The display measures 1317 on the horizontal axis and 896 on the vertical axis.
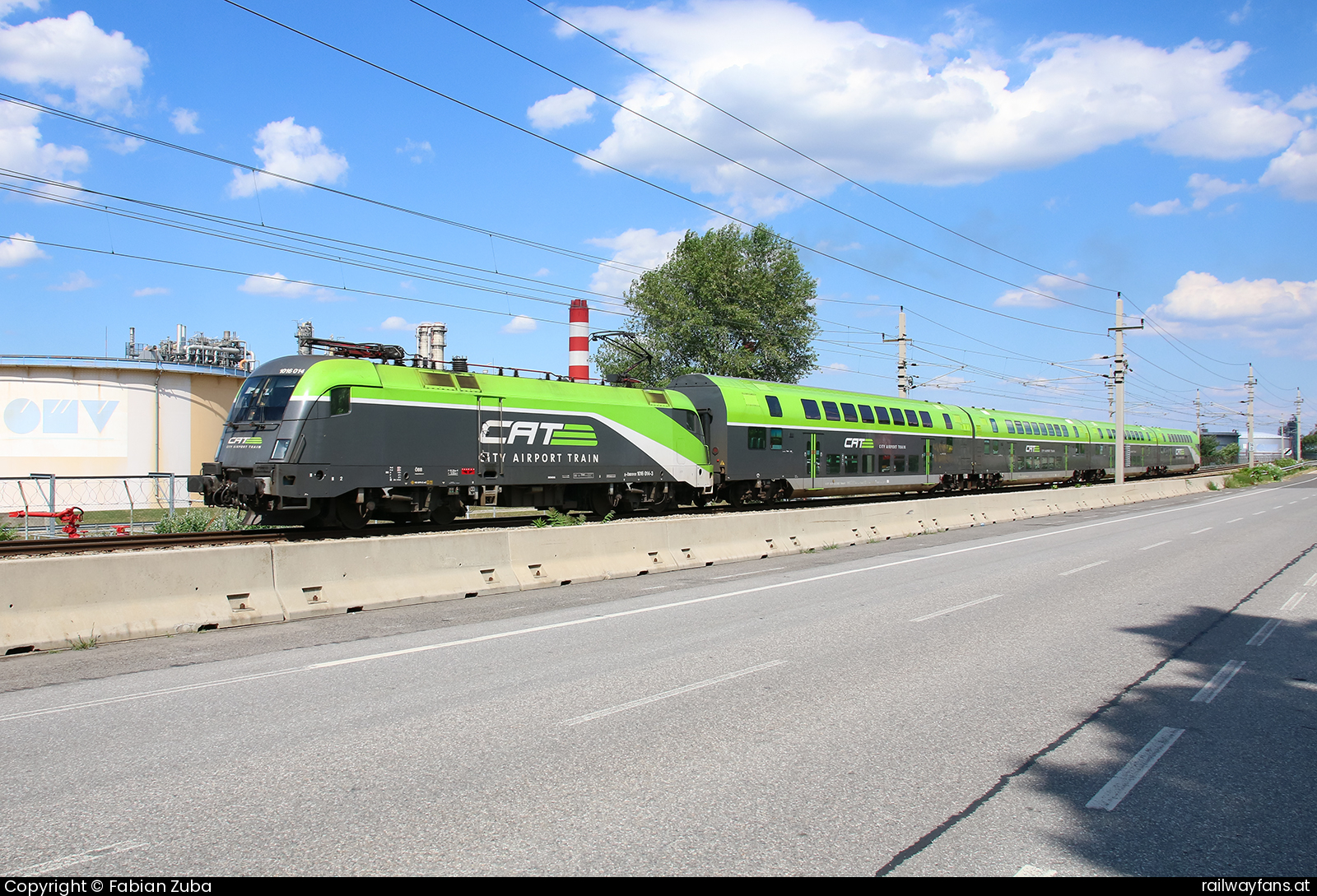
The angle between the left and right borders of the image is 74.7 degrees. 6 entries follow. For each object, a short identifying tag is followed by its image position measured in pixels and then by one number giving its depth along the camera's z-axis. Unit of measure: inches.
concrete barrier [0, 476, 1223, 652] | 319.3
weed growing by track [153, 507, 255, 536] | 738.8
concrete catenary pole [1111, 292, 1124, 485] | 1588.3
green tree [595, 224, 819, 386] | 2183.8
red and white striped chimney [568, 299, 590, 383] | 1769.2
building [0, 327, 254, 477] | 1315.2
